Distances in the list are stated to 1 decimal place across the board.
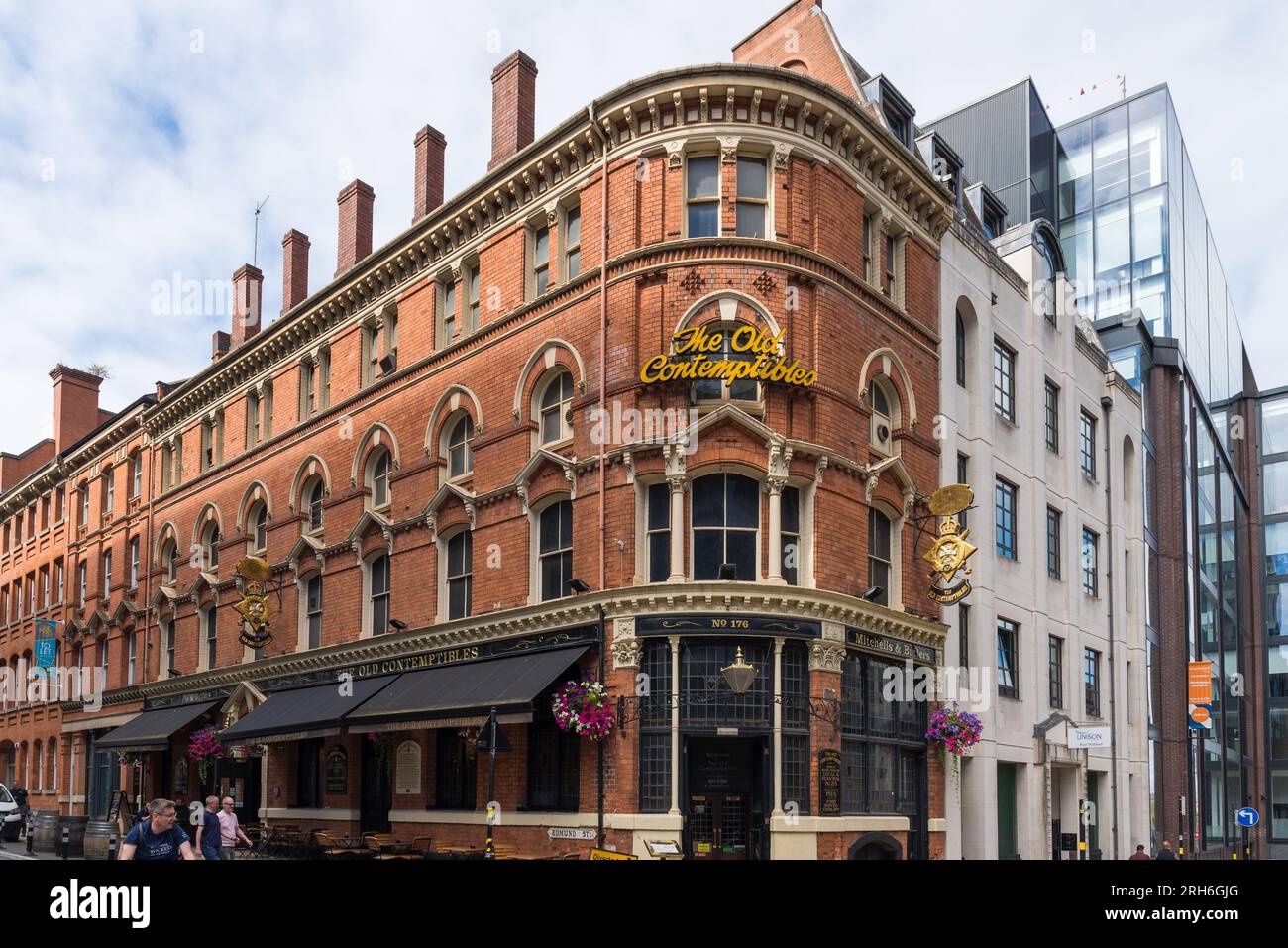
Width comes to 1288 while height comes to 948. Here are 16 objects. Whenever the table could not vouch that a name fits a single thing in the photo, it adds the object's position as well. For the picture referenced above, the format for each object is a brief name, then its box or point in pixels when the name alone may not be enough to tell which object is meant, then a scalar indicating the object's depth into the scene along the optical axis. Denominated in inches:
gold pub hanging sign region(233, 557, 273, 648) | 1374.3
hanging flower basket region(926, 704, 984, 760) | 1040.8
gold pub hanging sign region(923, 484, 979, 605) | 1013.8
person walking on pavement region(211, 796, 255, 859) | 895.1
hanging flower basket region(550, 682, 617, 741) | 894.4
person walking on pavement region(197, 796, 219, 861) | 705.0
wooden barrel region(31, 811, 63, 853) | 1232.2
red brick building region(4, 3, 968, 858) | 901.8
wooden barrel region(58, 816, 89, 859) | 1191.6
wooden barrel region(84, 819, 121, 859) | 1143.6
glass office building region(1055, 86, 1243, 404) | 2208.4
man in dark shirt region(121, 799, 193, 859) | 491.4
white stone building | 1168.2
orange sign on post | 1690.5
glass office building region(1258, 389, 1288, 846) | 3004.4
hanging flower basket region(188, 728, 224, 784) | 1419.8
